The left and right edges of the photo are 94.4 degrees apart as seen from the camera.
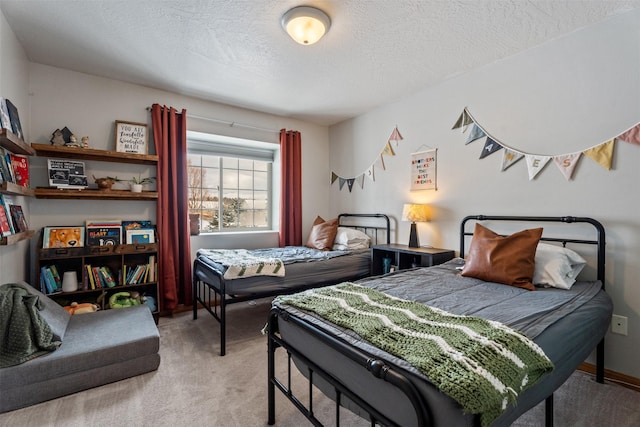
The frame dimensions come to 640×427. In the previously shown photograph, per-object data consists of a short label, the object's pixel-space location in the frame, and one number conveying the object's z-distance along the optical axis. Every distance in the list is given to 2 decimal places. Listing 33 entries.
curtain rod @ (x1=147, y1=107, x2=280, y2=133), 3.45
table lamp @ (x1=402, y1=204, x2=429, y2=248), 3.05
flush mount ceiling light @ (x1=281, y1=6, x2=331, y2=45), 1.91
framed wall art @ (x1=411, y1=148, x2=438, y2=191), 3.12
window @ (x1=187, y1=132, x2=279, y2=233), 3.80
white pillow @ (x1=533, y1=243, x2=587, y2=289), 1.93
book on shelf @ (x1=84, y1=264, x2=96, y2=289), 2.71
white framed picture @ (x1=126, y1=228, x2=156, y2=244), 2.95
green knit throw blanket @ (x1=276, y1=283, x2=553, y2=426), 0.84
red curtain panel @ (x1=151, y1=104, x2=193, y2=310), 3.14
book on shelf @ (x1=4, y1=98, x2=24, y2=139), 2.07
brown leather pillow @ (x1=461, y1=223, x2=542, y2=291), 1.96
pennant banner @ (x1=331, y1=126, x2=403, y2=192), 3.54
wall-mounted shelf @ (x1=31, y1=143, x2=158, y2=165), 2.55
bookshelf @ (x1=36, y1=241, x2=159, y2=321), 2.57
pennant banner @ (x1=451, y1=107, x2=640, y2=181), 2.02
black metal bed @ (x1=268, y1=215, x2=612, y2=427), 0.86
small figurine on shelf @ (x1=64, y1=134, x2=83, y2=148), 2.69
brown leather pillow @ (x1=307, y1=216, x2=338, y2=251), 3.62
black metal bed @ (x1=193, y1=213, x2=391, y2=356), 2.49
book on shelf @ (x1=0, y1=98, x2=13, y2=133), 1.88
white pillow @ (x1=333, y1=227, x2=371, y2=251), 3.57
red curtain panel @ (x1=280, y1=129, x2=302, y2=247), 4.05
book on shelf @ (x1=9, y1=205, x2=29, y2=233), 2.04
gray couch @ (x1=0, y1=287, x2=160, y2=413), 1.71
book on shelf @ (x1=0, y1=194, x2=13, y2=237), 1.80
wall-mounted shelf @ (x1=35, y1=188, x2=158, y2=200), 2.54
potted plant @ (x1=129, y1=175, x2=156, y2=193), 2.98
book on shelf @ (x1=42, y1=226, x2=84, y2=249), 2.61
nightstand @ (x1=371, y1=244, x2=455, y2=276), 2.77
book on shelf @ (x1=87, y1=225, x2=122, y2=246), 2.78
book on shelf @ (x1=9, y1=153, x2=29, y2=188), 2.19
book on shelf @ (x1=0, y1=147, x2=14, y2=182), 1.92
